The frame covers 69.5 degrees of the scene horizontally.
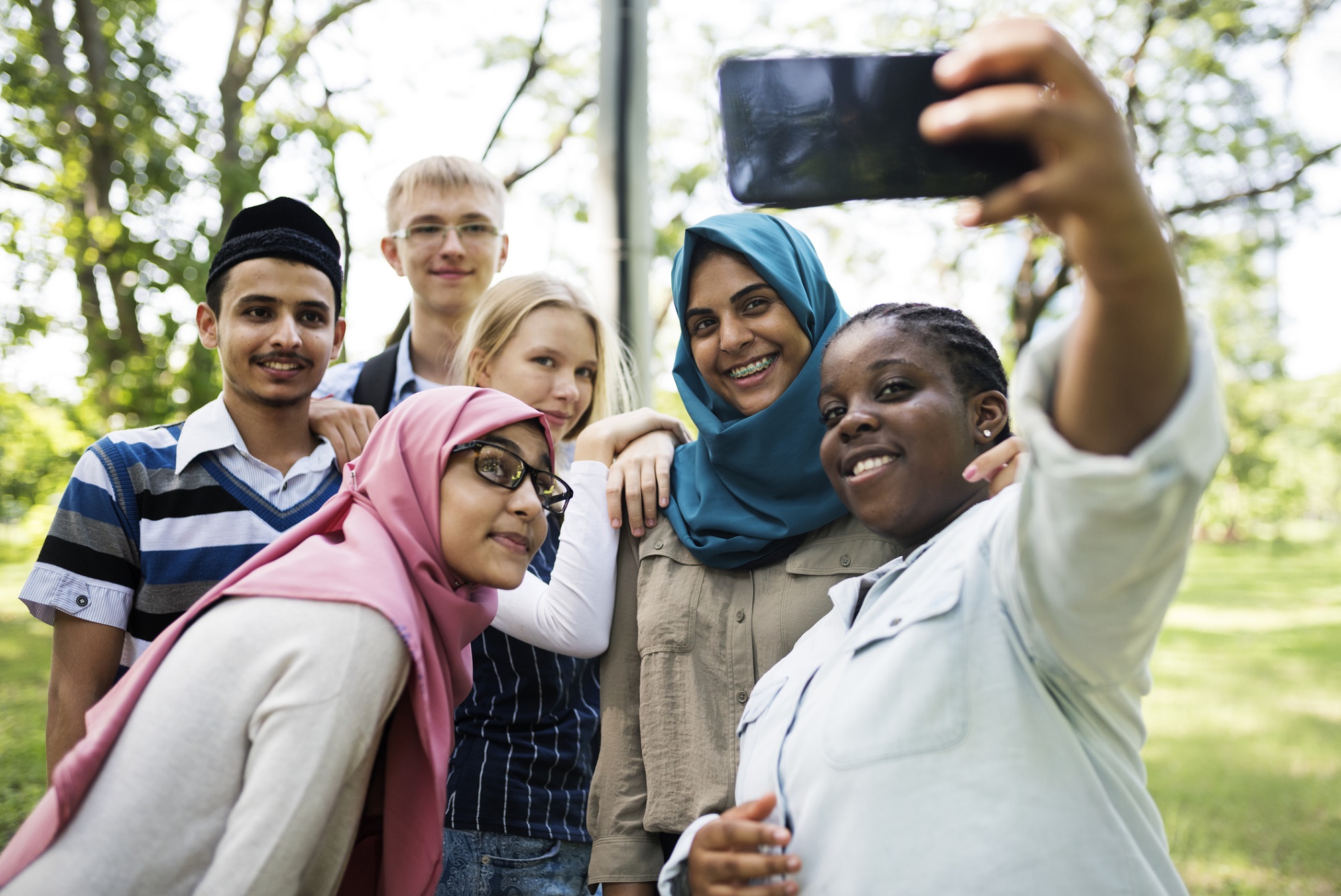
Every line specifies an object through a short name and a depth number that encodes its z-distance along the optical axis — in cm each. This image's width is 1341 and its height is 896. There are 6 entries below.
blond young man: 364
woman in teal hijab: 213
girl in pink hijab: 151
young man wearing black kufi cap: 220
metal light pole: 435
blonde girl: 227
